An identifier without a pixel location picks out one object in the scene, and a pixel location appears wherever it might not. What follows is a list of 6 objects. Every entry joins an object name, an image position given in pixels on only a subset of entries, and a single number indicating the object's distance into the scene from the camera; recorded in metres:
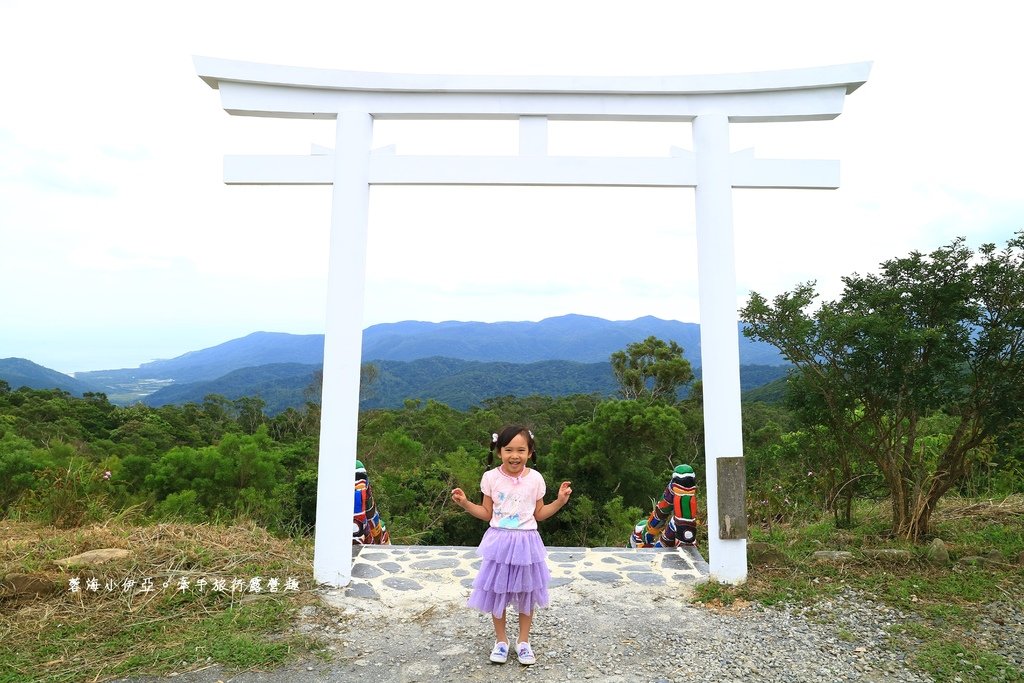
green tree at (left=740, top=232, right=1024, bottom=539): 4.39
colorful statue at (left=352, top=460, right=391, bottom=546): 5.18
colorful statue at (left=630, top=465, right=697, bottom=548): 5.06
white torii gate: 4.16
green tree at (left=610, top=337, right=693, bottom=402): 13.53
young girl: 3.04
